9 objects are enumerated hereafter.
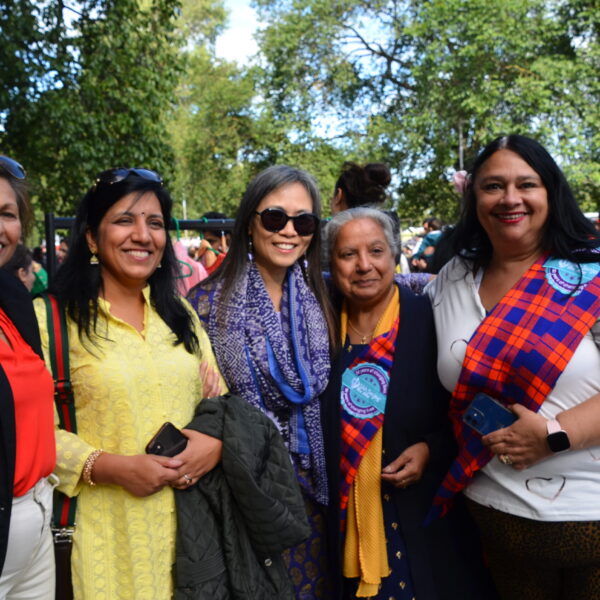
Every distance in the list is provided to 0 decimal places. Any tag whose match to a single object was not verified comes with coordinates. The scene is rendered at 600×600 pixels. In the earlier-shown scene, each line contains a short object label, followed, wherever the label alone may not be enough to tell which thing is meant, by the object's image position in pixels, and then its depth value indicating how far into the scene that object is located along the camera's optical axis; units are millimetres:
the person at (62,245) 9078
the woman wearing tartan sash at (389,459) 2449
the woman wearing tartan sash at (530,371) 2000
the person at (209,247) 5485
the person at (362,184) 3830
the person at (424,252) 7305
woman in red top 1598
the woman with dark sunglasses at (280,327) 2424
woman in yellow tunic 1916
